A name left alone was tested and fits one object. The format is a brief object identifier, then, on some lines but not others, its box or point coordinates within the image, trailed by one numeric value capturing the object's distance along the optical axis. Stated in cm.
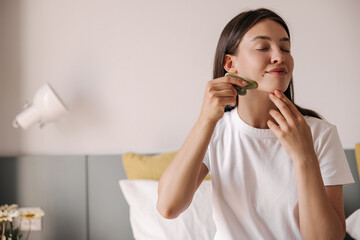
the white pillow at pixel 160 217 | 159
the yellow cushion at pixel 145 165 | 190
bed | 206
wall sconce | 202
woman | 92
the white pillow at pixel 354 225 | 158
